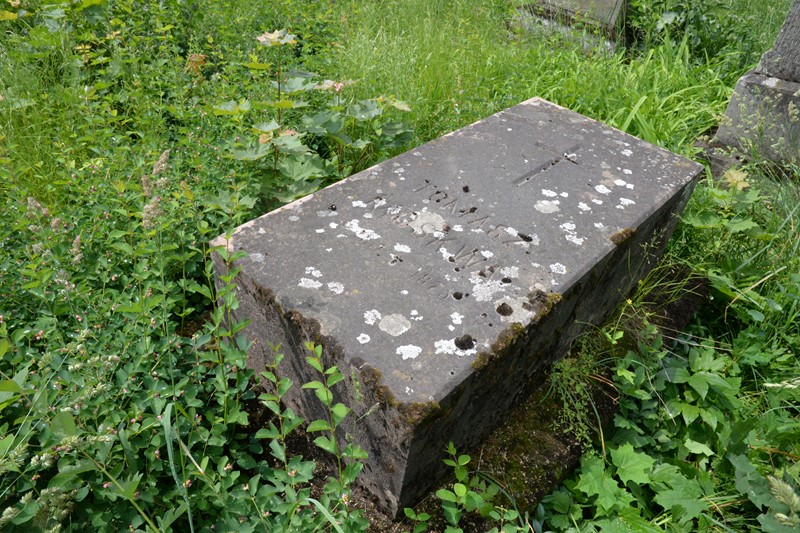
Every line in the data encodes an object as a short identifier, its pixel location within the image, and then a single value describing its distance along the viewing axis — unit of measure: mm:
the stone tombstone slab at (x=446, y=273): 1602
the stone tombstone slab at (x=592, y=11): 4805
